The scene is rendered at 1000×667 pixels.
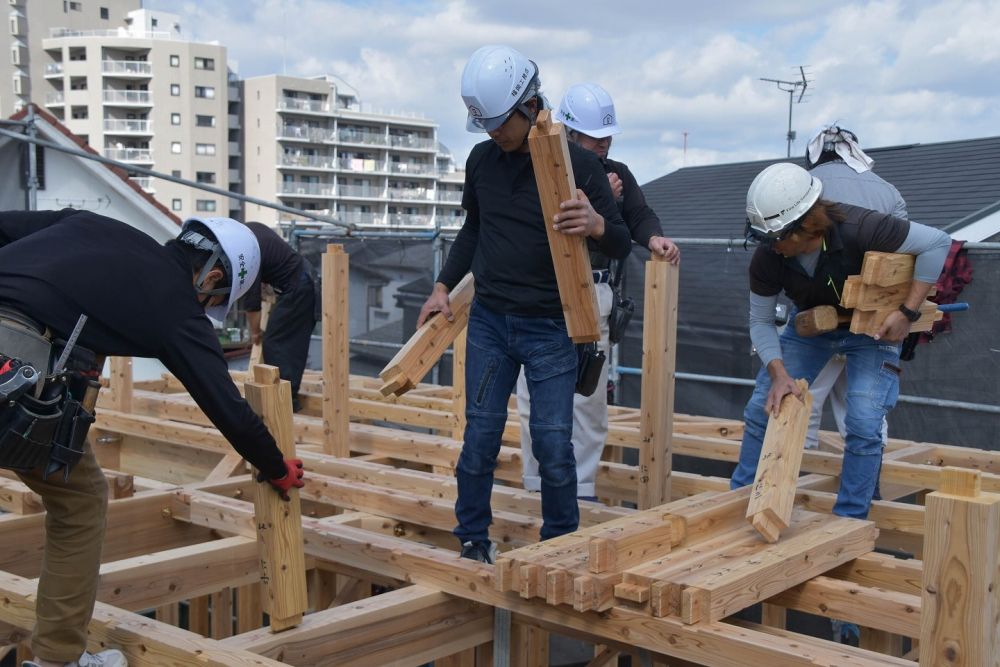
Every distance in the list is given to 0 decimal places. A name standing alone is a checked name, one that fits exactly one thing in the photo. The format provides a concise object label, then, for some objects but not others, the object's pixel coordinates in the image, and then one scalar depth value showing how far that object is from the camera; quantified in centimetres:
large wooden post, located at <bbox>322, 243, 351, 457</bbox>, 533
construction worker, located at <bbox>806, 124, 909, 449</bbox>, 438
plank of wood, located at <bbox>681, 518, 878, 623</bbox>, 294
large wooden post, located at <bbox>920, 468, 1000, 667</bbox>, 237
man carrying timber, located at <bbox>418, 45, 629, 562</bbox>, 332
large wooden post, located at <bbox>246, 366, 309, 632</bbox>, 299
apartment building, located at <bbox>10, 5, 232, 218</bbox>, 6066
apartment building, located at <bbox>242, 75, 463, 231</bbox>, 6581
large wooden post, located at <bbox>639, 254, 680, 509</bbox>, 442
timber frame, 284
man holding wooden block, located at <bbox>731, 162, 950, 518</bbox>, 370
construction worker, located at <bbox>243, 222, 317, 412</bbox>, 656
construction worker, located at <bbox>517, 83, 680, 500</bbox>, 447
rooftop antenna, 1923
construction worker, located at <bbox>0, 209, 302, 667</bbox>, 250
